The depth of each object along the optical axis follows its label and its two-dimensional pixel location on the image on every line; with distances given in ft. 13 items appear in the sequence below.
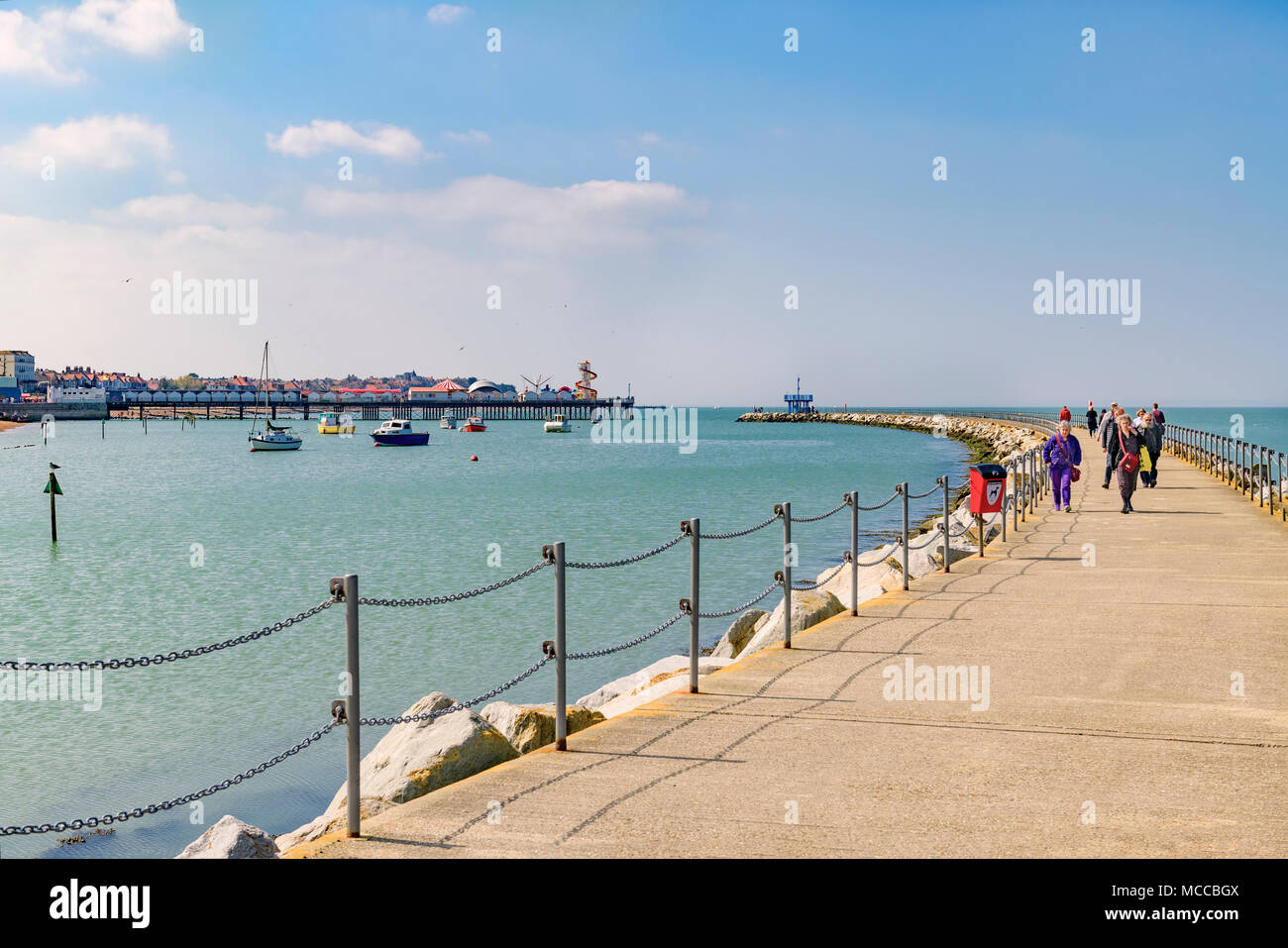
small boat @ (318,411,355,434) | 521.24
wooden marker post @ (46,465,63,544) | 117.60
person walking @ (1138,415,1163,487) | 85.10
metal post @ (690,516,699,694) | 29.14
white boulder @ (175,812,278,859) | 23.00
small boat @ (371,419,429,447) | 394.32
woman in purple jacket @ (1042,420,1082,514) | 75.10
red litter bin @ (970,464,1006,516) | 56.80
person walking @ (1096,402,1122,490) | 82.40
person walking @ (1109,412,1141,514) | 72.13
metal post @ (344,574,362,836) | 18.58
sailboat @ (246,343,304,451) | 354.13
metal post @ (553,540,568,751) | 23.39
